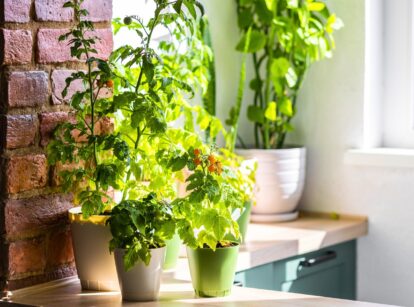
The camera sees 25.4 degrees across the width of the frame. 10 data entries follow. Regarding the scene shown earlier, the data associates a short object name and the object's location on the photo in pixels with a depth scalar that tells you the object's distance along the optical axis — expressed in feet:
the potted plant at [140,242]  7.02
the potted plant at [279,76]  11.02
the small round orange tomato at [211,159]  7.10
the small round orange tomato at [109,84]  7.23
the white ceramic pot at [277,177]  11.30
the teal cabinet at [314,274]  9.90
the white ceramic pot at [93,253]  7.50
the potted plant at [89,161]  7.25
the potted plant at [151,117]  7.19
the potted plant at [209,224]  7.06
